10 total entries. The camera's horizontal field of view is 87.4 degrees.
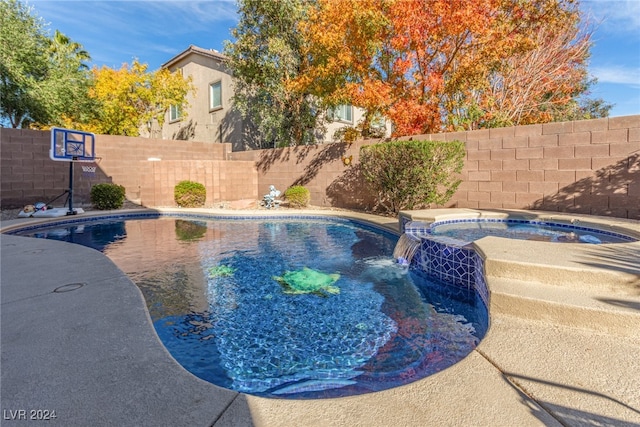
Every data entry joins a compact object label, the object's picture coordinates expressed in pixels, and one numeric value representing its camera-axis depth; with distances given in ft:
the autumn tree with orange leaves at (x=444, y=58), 32.68
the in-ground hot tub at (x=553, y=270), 8.55
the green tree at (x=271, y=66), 42.57
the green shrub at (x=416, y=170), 28.73
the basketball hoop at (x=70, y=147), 34.68
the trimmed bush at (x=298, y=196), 40.09
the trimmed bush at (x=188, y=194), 42.88
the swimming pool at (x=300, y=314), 8.74
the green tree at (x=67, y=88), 56.34
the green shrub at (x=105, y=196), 39.22
